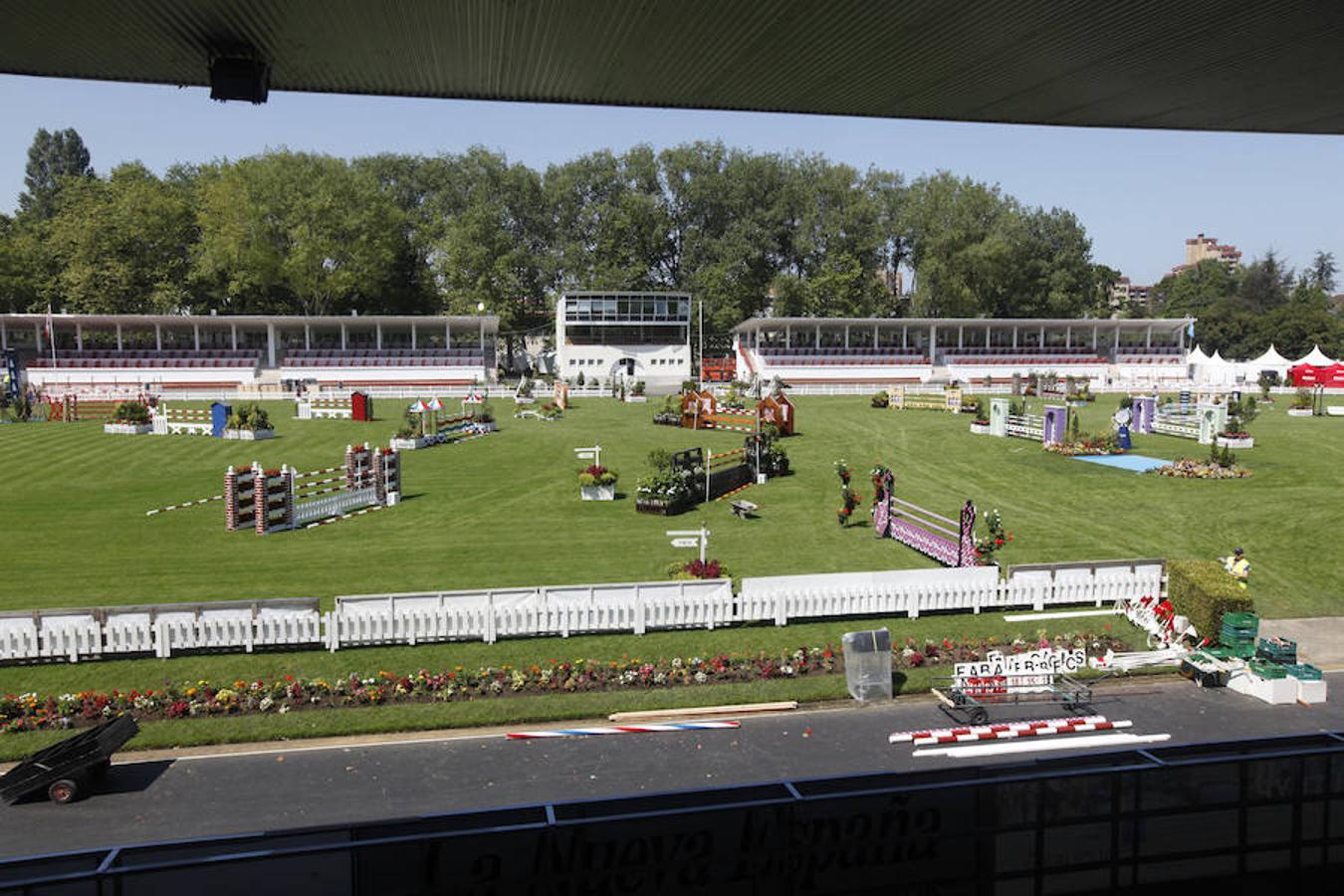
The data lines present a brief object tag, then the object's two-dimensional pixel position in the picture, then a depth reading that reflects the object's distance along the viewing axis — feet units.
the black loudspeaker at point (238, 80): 32.09
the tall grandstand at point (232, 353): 215.72
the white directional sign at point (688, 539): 56.95
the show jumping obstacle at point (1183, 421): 123.44
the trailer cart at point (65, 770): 34.83
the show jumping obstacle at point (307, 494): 76.54
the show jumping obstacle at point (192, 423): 131.85
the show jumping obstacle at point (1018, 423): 125.49
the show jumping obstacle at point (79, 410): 155.12
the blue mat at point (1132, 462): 108.58
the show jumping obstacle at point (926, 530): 63.62
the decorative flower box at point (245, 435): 130.82
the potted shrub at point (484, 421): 138.00
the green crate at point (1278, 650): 46.19
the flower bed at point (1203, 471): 102.17
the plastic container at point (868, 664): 44.86
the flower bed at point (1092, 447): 118.42
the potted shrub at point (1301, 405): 169.35
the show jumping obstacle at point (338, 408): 149.59
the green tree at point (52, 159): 399.65
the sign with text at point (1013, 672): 44.47
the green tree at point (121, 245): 257.96
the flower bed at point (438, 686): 43.21
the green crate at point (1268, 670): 45.16
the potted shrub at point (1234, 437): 120.67
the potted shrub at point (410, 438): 122.62
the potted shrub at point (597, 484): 89.20
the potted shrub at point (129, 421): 136.87
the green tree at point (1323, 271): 507.18
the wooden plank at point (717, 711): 43.70
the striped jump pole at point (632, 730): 41.39
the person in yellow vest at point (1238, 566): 60.70
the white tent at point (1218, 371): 256.32
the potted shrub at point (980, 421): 139.85
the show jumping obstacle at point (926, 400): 171.94
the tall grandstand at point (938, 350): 248.11
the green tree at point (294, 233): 262.88
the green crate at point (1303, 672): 45.29
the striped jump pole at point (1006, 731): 40.04
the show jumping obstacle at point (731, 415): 134.21
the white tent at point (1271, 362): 251.39
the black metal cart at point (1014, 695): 44.01
